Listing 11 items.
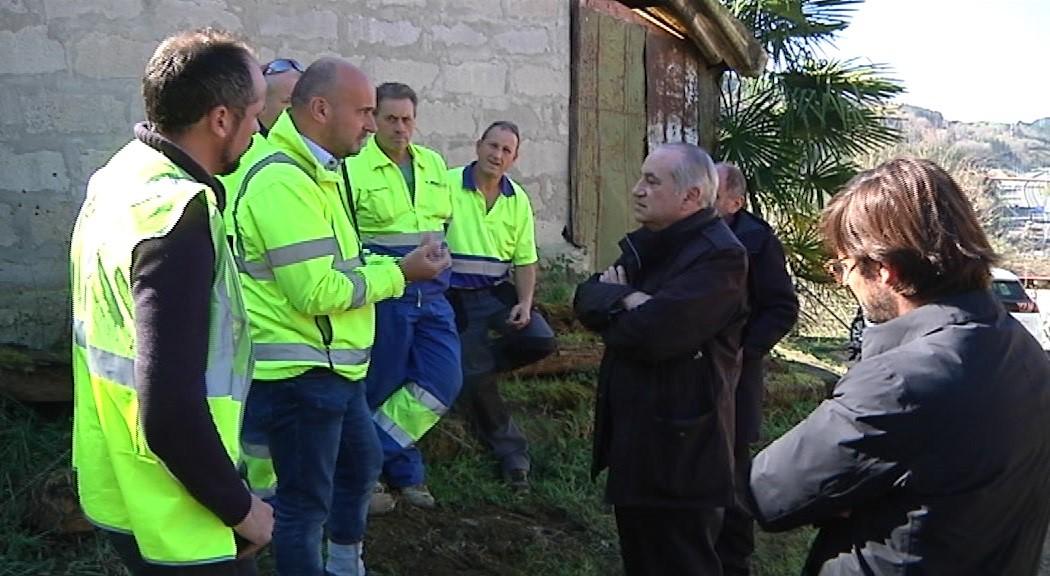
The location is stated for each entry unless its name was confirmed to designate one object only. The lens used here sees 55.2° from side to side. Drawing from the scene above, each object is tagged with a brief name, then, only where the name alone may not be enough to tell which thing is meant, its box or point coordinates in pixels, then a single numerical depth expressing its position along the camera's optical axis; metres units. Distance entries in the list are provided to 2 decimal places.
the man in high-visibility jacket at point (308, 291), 3.04
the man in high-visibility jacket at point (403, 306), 4.32
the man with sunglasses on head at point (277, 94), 4.13
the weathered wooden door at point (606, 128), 8.00
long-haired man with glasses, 1.97
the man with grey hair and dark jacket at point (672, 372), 3.37
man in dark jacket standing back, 4.62
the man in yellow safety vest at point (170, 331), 1.92
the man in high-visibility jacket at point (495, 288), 5.05
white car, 14.17
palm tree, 9.64
